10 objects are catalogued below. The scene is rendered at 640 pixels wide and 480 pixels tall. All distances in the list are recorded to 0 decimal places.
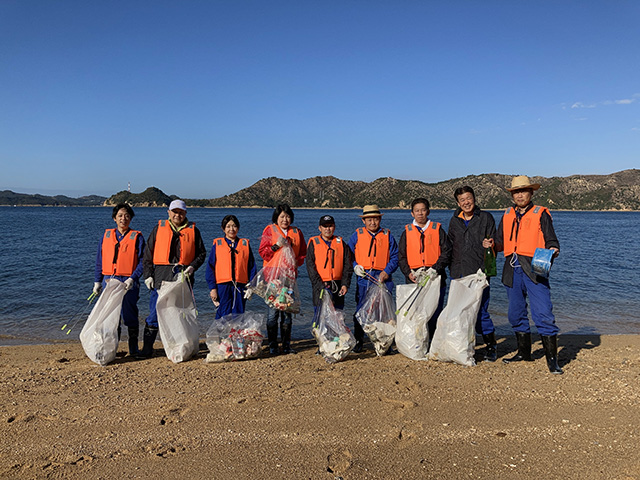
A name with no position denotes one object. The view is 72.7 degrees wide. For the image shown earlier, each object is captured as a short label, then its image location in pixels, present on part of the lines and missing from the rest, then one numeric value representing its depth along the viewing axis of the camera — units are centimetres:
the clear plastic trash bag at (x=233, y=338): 541
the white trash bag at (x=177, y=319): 529
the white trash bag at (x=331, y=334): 535
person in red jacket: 561
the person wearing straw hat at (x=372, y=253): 552
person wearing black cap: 552
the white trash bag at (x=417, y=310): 529
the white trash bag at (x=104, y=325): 528
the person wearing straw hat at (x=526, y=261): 492
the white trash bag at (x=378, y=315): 547
